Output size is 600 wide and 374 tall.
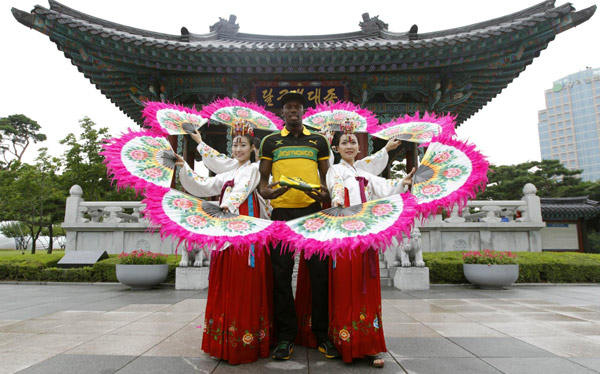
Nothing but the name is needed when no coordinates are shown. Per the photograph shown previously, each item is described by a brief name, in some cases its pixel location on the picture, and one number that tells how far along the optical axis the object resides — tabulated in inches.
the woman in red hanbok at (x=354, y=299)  116.5
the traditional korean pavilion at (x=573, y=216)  828.6
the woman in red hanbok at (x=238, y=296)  118.0
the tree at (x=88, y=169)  773.3
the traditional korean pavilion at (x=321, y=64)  325.1
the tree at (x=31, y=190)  760.3
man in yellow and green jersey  125.8
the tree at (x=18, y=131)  1578.5
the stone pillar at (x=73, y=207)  413.1
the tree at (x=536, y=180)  1147.9
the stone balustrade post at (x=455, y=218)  409.7
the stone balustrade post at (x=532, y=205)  411.8
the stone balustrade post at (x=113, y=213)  415.5
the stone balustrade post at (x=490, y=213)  410.9
